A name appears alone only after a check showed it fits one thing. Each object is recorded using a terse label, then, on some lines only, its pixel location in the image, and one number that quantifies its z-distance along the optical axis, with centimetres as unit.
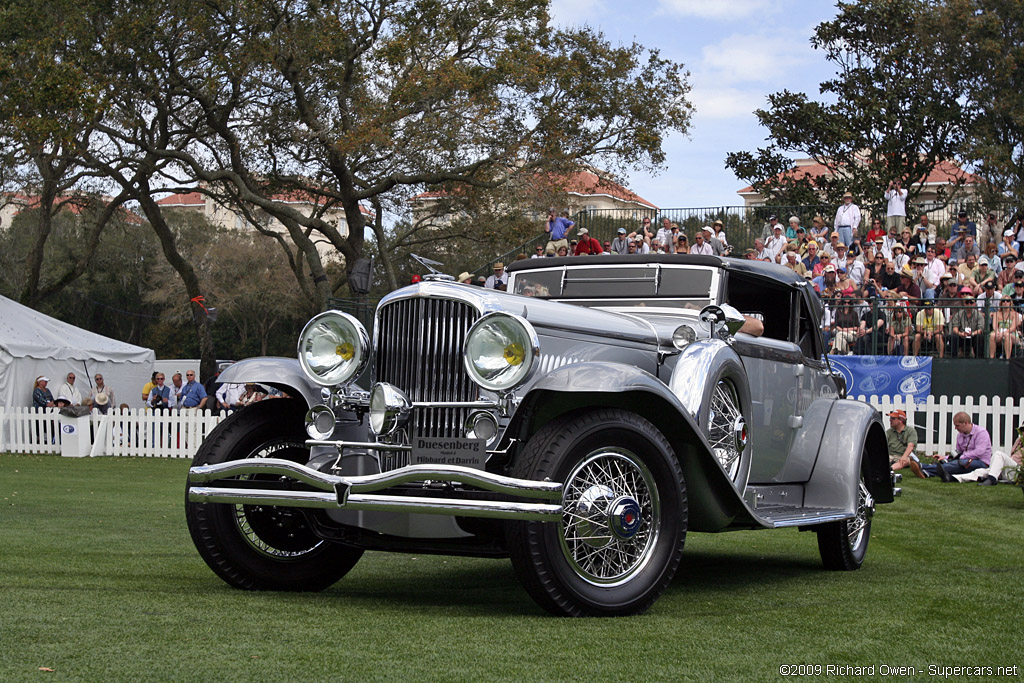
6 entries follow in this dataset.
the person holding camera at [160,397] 2338
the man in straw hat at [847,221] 2272
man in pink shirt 1502
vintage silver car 505
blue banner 1756
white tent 2255
